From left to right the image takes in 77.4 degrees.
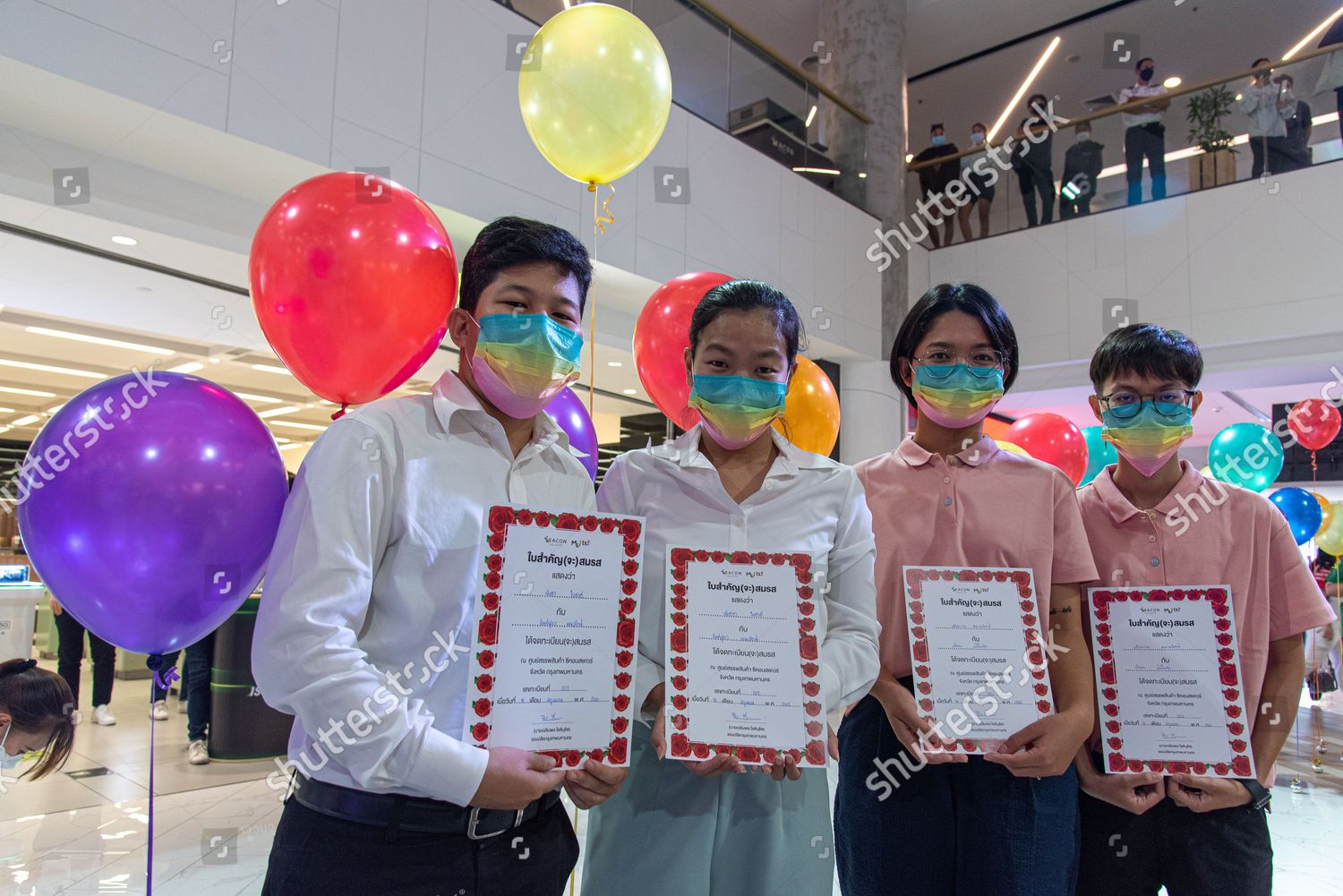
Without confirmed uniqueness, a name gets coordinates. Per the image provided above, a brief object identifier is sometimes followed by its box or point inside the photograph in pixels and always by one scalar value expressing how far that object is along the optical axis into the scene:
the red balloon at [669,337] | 2.69
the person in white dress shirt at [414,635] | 1.06
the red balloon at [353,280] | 1.79
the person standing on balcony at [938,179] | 8.52
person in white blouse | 1.29
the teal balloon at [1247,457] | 5.92
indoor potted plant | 7.04
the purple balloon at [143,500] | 1.33
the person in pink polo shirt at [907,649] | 1.41
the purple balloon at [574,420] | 2.56
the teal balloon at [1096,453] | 5.20
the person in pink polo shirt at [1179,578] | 1.52
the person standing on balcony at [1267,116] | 6.84
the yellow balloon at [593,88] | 2.47
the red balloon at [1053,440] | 4.50
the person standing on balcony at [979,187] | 8.33
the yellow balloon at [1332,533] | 7.32
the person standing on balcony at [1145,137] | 7.36
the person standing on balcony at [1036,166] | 7.94
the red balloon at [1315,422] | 7.12
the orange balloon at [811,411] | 3.06
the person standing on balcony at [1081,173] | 7.73
